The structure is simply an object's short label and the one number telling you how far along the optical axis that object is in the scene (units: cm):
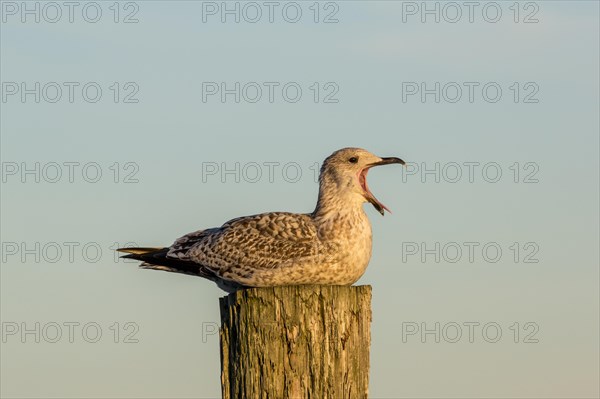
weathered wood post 1423
